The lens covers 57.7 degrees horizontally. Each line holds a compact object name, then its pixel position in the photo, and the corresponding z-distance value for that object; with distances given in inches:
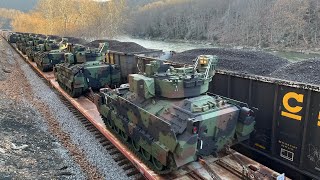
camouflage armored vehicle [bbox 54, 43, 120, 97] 568.1
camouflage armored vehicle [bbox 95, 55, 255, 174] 267.0
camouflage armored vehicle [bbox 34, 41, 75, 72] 854.5
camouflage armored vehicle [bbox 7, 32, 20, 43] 1892.2
